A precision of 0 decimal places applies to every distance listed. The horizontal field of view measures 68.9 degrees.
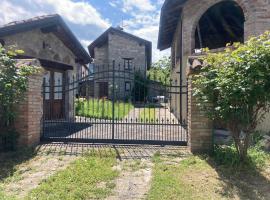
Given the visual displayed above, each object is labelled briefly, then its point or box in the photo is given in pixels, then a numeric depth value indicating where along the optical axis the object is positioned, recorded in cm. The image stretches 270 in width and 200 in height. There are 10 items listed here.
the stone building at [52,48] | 634
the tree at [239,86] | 317
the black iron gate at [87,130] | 515
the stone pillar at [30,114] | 458
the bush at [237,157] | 369
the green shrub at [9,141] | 450
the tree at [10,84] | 404
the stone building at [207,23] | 601
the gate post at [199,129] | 436
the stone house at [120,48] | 2068
